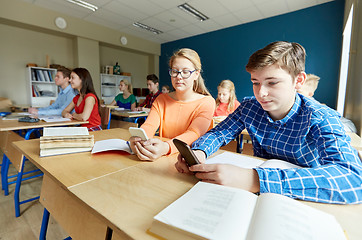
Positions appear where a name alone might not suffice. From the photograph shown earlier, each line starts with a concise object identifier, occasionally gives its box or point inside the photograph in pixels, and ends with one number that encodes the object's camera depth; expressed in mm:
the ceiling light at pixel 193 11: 4199
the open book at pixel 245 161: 721
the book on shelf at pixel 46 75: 4715
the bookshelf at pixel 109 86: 6086
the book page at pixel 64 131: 1024
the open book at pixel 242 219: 343
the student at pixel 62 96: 2643
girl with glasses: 1213
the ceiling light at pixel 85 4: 4098
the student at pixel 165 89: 5039
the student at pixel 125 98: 4226
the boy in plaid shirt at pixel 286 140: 534
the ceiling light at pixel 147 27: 5297
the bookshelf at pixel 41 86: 4566
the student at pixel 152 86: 3954
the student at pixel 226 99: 3100
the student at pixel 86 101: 2219
